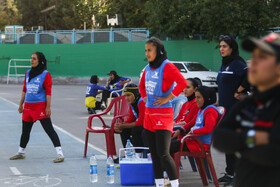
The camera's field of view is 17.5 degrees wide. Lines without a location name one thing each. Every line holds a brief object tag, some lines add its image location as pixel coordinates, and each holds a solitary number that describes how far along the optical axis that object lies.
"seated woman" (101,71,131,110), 29.01
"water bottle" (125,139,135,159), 12.42
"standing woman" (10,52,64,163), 14.64
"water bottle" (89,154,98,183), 11.99
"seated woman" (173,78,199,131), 12.75
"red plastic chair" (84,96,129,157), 14.51
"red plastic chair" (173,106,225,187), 11.22
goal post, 65.91
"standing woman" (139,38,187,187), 10.12
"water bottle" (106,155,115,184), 11.93
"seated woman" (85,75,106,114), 27.81
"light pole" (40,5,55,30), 91.05
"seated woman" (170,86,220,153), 11.19
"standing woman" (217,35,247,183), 11.51
